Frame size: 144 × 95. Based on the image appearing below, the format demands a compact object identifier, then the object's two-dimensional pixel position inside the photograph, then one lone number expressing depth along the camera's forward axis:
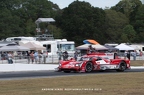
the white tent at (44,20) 81.51
